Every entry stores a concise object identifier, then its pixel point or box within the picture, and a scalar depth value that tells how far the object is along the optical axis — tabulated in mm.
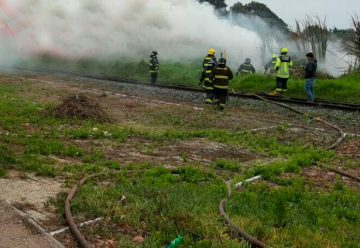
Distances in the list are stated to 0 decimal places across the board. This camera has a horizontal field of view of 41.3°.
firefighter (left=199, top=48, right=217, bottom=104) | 16875
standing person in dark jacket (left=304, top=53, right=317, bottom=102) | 18047
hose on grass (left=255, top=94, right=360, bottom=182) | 7887
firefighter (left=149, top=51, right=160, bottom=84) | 26109
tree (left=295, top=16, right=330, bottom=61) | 24406
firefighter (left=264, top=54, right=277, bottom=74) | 23969
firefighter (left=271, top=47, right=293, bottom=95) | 19531
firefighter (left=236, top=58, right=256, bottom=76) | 25859
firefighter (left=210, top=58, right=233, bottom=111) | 15422
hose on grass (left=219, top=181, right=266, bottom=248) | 4750
